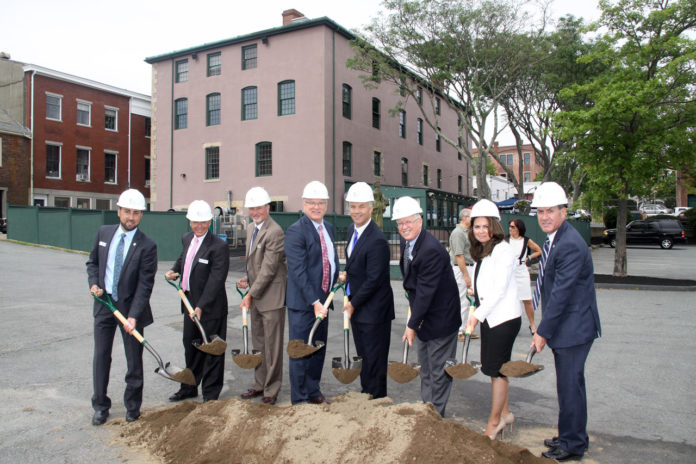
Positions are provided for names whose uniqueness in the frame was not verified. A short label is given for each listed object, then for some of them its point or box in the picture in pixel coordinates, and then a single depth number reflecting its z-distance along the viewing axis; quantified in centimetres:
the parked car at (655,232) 3156
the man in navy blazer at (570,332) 395
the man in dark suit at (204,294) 522
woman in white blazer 418
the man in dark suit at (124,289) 471
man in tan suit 525
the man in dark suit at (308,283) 502
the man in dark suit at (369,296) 480
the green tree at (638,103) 1363
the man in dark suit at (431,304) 438
